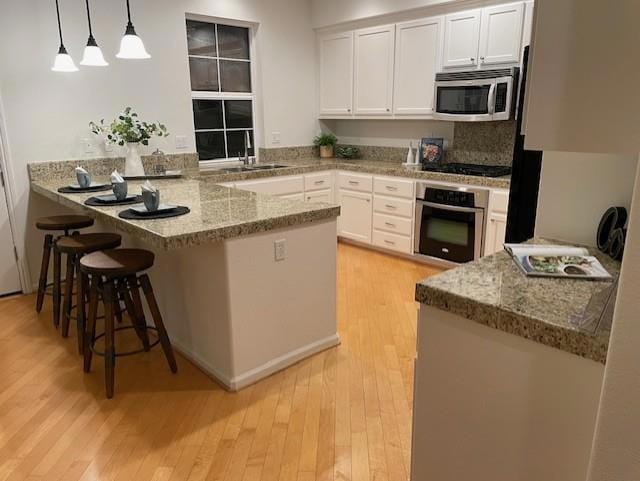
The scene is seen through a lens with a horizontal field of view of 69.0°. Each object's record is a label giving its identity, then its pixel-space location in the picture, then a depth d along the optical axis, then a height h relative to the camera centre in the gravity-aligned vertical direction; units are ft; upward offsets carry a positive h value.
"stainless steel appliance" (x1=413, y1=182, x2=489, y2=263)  12.58 -2.52
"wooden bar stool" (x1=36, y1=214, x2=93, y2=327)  10.16 -2.48
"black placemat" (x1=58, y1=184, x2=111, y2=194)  10.02 -1.25
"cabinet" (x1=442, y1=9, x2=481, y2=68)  12.70 +2.49
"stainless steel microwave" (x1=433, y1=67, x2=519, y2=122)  11.97 +0.94
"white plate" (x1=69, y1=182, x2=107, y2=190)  10.20 -1.20
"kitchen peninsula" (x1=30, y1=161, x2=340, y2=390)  7.22 -2.49
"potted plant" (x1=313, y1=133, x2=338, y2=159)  17.74 -0.50
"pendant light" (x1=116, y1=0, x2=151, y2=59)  8.75 +1.57
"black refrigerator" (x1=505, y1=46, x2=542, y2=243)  8.48 -1.11
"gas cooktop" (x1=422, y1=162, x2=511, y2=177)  12.77 -1.10
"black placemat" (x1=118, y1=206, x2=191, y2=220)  7.34 -1.31
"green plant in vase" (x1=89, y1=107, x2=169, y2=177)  12.20 -0.08
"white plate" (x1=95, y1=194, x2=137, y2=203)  8.84 -1.27
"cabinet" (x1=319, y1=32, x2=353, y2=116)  16.19 +2.01
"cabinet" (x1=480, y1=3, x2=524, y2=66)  11.82 +2.45
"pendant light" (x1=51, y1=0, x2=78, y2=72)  10.28 +1.48
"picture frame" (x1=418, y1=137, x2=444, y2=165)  14.83 -0.63
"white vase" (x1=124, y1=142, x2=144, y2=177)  12.35 -0.80
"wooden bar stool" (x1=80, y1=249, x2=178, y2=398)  7.40 -2.54
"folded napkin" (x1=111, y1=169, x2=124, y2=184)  8.82 -0.89
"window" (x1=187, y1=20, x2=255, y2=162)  15.07 +1.40
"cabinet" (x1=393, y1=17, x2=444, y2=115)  13.66 +1.97
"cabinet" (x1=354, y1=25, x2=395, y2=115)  14.89 +1.95
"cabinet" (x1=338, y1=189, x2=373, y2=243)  15.47 -2.80
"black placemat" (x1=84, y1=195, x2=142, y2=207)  8.61 -1.31
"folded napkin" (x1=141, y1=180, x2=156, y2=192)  7.63 -0.92
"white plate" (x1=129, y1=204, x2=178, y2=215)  7.58 -1.27
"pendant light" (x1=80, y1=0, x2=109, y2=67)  9.62 +1.54
